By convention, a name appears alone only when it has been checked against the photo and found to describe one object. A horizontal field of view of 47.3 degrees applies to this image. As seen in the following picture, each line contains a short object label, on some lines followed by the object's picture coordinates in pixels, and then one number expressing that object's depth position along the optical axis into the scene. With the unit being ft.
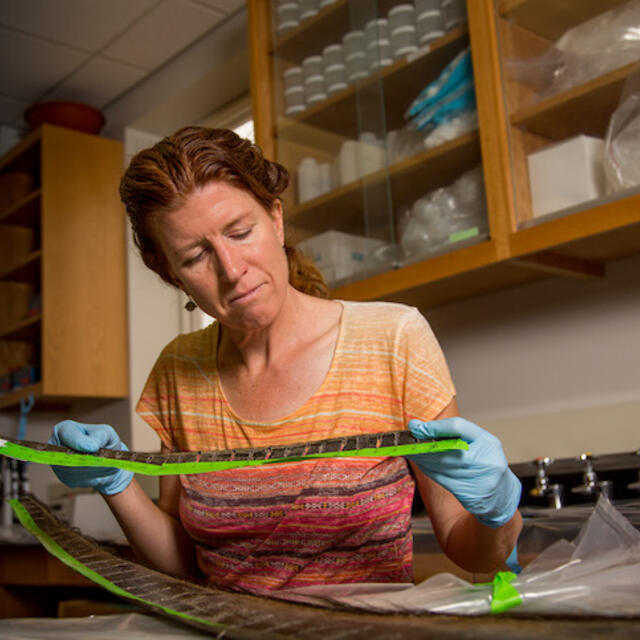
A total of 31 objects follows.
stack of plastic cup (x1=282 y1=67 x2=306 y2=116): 7.24
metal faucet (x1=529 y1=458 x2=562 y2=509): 4.79
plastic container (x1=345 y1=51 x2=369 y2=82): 6.60
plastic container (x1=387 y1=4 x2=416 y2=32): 6.20
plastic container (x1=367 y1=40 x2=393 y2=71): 6.37
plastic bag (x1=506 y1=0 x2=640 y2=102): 4.75
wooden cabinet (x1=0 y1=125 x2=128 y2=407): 10.17
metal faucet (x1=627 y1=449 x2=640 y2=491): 4.29
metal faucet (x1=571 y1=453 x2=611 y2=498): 4.55
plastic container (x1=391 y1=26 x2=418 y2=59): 6.16
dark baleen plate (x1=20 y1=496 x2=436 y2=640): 1.55
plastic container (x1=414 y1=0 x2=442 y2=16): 5.98
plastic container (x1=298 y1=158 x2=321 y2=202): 6.98
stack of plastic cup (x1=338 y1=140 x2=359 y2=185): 6.63
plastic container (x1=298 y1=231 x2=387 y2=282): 6.41
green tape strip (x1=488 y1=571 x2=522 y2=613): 1.64
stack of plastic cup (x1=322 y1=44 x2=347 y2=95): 6.87
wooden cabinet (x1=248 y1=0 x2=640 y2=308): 4.89
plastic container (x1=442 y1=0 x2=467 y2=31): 5.72
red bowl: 10.75
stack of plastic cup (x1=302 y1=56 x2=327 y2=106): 7.07
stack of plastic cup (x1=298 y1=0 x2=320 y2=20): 7.10
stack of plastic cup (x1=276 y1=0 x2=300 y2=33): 7.30
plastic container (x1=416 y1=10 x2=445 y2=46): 5.93
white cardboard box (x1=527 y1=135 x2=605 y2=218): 4.81
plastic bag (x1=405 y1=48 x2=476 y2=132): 5.65
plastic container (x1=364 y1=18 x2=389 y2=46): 6.41
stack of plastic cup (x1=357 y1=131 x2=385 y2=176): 6.37
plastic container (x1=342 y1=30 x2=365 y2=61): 6.66
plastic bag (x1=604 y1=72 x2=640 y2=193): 4.57
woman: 3.21
